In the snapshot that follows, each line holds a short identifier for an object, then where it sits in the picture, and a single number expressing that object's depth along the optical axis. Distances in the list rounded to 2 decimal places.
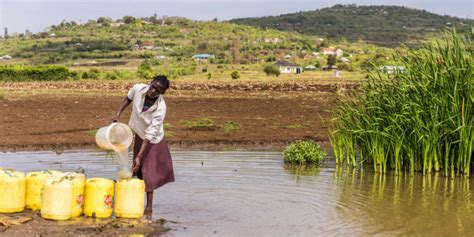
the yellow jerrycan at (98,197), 8.09
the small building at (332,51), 97.44
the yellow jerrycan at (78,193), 8.02
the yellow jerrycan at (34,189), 8.35
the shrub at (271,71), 61.16
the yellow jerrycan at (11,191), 8.09
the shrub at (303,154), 13.70
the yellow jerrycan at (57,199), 7.82
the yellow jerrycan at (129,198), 8.11
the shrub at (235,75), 54.09
